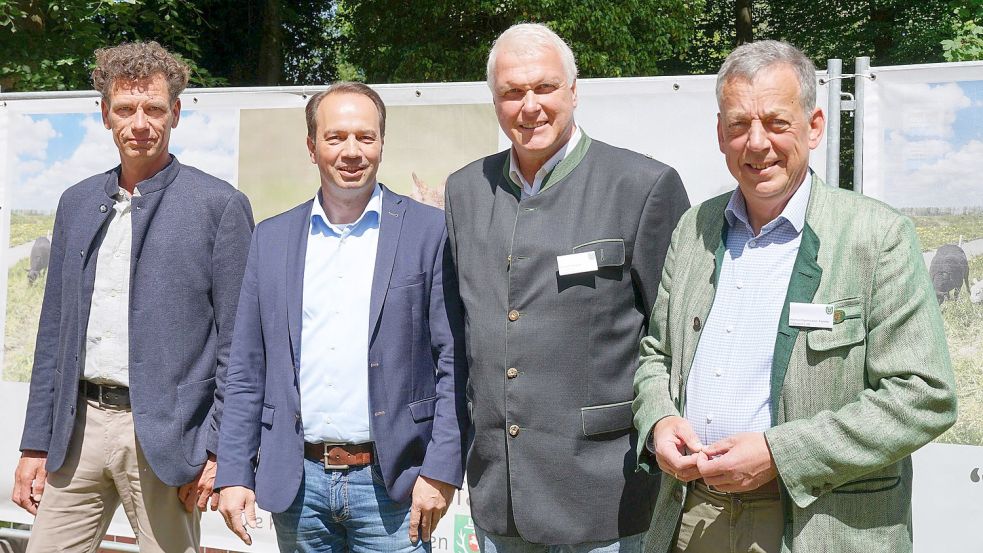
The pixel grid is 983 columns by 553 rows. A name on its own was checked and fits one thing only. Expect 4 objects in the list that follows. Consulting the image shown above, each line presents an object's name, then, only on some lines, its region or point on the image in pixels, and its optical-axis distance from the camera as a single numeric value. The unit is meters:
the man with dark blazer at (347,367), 2.65
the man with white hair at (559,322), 2.46
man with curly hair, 3.02
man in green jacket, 1.99
